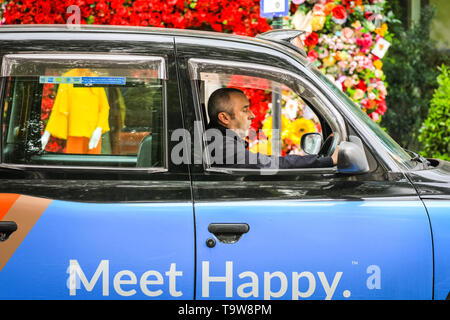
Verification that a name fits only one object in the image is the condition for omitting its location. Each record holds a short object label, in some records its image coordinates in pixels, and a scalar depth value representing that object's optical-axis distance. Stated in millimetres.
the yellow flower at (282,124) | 15697
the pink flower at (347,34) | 16594
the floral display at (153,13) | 16391
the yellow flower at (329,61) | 16781
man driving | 6414
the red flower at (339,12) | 16328
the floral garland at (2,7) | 16833
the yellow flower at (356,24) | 16687
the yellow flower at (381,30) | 16906
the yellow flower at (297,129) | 13785
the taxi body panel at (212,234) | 5680
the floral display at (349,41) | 16547
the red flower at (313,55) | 16500
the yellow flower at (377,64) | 17156
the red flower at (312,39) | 16562
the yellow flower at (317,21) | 16359
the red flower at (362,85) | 17047
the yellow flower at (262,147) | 8367
